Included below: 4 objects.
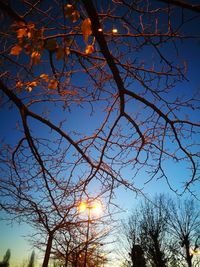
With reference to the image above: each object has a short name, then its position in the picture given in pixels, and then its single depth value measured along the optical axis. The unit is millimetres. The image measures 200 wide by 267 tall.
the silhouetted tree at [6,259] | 99506
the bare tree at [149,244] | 23453
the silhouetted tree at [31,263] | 104862
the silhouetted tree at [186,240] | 23170
